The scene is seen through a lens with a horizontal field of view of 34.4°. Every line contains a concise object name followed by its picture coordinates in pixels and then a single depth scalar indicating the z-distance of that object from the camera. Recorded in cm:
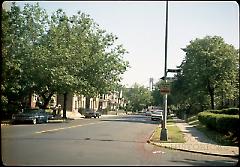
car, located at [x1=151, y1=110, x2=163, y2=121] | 5816
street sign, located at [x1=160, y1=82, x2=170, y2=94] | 2192
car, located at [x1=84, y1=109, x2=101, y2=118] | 6506
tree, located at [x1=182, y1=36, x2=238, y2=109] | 5369
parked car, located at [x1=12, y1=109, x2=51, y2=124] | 3566
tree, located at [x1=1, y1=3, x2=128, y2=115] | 3934
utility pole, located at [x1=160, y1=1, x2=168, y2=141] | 2188
